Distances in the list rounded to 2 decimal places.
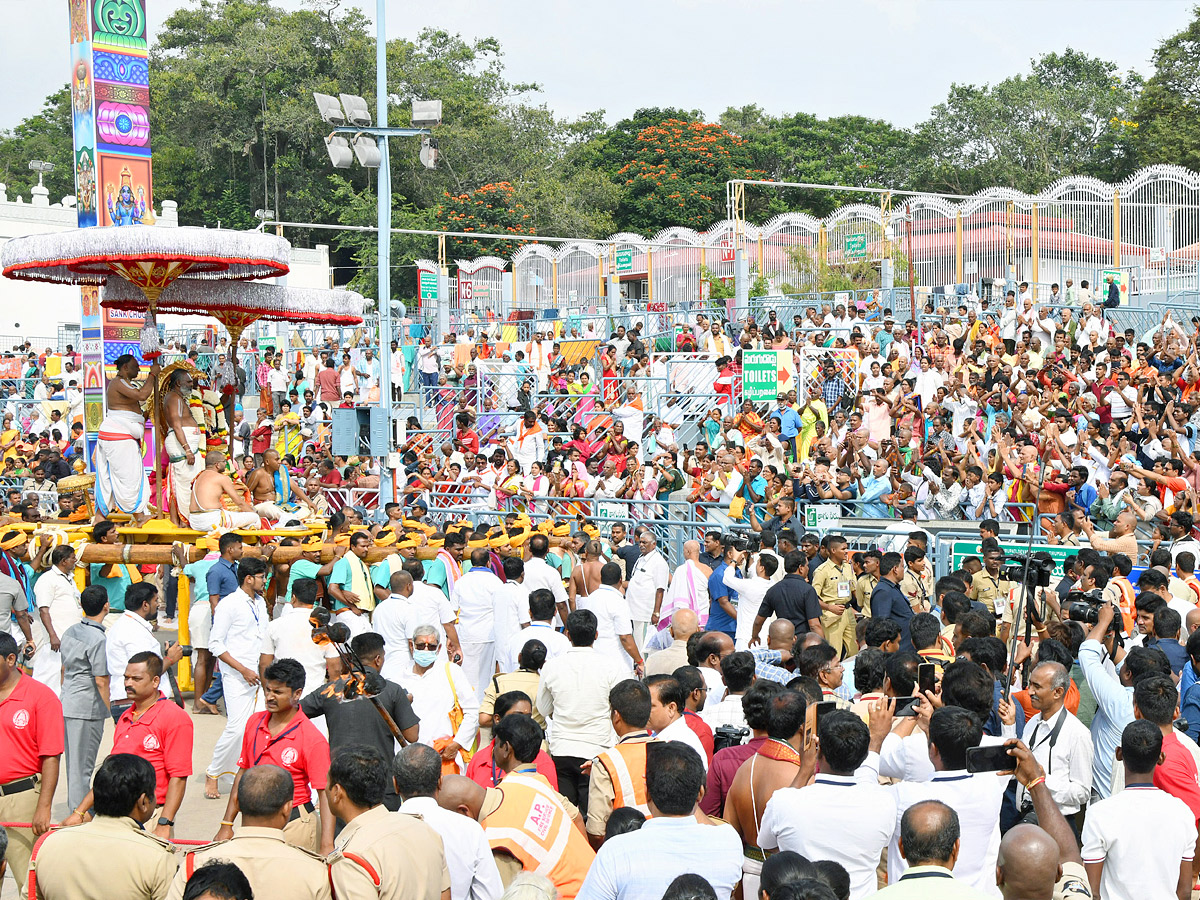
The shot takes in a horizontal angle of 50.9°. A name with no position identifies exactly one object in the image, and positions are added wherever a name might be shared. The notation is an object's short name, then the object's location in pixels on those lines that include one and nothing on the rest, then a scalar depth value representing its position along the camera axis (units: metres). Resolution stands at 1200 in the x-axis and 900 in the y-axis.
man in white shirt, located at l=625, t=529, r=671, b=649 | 11.31
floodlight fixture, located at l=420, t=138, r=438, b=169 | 17.28
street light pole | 15.73
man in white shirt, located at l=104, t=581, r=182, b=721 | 8.26
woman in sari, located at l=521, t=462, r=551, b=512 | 15.05
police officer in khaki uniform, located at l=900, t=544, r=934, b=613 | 9.79
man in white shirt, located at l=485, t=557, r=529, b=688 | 9.27
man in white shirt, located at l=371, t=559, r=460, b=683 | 9.36
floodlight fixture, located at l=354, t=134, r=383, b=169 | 16.09
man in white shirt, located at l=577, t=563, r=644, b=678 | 9.67
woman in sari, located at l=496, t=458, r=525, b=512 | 15.68
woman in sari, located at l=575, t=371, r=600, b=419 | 19.98
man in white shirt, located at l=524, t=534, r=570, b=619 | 10.61
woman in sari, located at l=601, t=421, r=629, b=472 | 17.36
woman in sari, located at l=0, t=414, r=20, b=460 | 22.25
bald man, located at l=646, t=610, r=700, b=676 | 8.19
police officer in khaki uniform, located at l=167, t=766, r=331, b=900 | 4.33
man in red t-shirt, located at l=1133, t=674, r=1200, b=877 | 5.70
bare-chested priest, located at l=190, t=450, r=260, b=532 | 11.69
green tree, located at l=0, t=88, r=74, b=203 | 54.78
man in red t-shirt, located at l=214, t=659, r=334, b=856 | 6.15
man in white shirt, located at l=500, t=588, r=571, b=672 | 7.96
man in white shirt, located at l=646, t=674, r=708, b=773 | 6.15
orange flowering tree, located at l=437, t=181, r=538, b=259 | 44.00
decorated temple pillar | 13.03
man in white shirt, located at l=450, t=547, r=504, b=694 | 10.05
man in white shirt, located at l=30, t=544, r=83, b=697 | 9.63
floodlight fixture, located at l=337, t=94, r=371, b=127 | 16.33
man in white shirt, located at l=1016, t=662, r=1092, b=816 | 5.84
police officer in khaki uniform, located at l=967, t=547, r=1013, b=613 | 9.70
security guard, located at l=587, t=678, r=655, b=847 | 5.68
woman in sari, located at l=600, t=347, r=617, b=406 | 19.94
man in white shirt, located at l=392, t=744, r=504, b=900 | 4.86
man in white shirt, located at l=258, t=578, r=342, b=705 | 8.74
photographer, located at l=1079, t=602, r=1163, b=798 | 6.46
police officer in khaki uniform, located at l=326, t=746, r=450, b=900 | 4.46
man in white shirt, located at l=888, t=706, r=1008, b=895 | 5.00
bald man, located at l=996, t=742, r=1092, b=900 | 4.41
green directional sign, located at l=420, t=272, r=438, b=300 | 30.78
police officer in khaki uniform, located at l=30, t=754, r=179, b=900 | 4.55
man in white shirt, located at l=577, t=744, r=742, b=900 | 4.38
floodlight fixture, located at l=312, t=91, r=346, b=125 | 16.19
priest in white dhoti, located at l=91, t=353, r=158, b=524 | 11.62
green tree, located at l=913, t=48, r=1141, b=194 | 44.94
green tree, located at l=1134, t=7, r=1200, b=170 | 40.41
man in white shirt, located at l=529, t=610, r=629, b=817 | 6.91
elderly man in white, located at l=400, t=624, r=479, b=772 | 7.41
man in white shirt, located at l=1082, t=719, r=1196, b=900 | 4.99
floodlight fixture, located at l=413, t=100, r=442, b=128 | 16.88
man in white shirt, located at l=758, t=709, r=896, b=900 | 4.84
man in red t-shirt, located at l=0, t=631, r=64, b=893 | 6.26
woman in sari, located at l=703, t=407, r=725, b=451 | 17.66
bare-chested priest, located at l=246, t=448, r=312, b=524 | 12.34
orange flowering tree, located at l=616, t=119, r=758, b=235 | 46.75
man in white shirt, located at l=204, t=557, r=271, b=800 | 9.23
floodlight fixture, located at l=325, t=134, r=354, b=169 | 16.44
